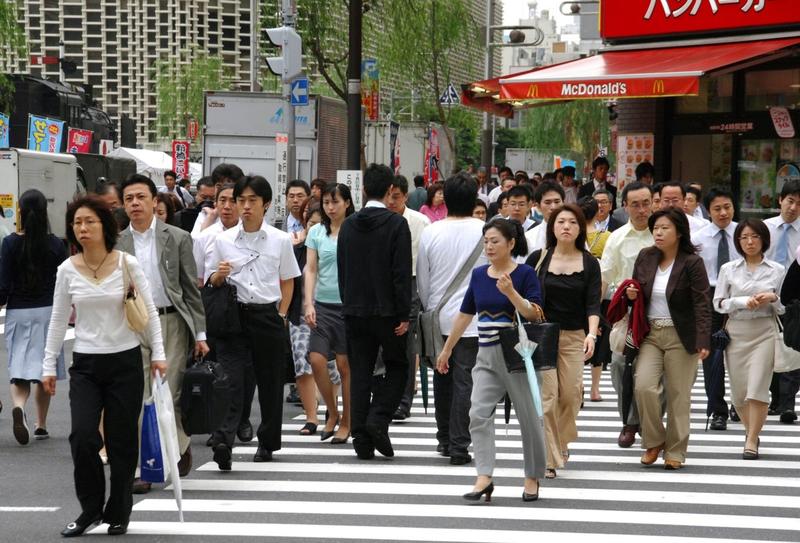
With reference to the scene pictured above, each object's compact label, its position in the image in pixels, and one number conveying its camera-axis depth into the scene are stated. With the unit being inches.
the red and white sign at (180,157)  1697.8
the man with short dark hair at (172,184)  903.1
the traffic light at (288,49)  778.8
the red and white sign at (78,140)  1543.7
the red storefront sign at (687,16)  735.7
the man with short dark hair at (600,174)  786.8
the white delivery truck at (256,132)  1036.5
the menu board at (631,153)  800.3
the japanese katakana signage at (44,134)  1305.4
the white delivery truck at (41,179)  1000.9
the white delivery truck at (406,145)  1407.5
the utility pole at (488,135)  1535.4
